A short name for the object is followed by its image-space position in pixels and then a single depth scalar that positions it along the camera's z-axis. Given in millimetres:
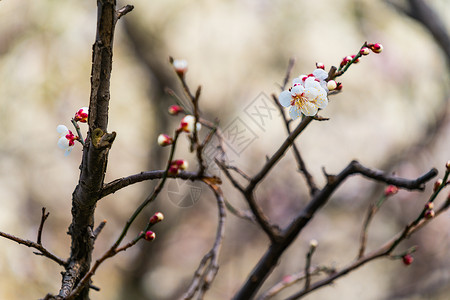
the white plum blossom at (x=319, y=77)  1210
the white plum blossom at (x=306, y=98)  1195
